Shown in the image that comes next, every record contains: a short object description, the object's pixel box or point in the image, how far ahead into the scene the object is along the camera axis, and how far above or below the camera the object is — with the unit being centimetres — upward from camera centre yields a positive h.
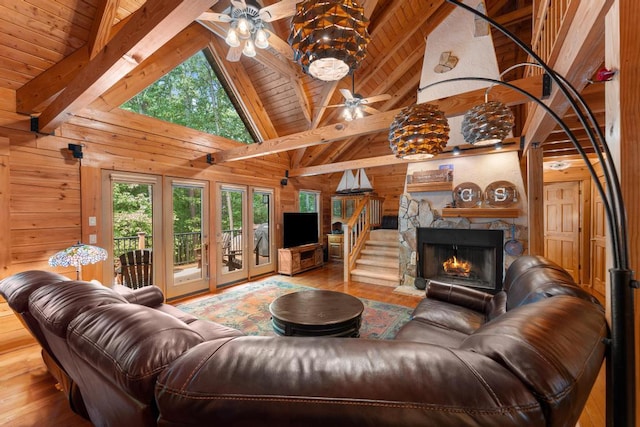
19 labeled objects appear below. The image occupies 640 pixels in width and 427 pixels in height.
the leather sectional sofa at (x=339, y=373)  57 -42
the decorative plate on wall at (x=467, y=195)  434 +25
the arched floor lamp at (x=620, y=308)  84 -34
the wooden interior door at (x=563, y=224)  489 -31
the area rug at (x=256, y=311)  316 -146
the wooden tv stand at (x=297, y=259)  597 -116
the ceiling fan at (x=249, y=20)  216 +178
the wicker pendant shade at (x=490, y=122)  185 +65
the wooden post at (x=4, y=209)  274 +7
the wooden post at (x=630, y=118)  93 +34
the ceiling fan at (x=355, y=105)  365 +161
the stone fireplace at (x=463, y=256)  423 -84
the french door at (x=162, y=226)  366 -20
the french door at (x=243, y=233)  508 -44
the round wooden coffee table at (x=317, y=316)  217 -95
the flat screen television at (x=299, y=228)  638 -43
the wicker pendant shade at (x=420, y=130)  171 +55
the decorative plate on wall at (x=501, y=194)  410 +25
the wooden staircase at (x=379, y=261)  524 -110
